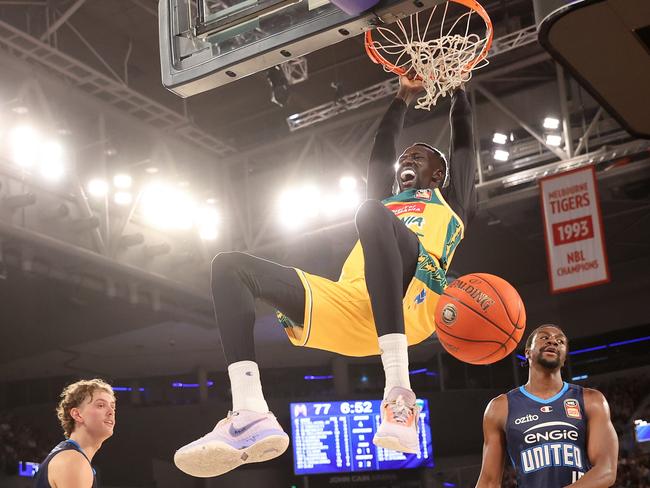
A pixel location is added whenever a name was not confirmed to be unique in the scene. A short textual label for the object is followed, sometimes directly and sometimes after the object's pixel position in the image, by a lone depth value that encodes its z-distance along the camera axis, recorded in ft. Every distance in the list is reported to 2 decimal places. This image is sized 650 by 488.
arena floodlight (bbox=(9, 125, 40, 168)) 36.88
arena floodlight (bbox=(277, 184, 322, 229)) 44.11
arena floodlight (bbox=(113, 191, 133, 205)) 41.37
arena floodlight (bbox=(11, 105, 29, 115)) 36.73
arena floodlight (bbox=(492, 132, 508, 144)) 40.93
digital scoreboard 51.34
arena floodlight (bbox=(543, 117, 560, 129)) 39.60
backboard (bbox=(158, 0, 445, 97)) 13.32
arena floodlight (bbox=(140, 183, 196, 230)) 43.06
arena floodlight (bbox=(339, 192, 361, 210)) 43.28
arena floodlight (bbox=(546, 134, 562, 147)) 39.55
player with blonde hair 14.49
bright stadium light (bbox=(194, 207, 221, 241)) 45.19
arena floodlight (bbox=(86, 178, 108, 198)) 39.96
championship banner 37.19
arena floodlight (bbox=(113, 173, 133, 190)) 41.65
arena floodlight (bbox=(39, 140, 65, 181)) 37.91
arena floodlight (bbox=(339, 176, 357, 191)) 43.29
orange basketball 13.76
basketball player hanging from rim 12.28
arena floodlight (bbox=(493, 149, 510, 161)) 40.93
